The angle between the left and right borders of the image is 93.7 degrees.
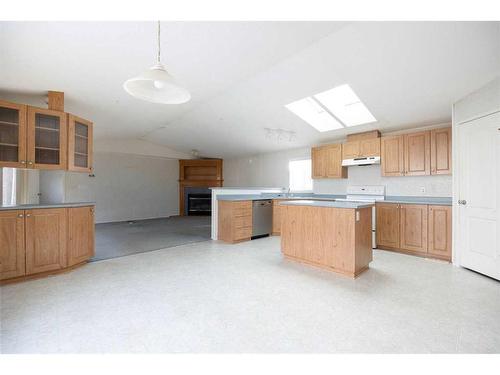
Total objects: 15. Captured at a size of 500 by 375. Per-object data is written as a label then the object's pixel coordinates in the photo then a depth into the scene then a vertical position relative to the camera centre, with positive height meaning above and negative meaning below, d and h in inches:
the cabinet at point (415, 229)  142.1 -26.2
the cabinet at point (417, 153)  148.6 +23.9
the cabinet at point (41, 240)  103.6 -24.8
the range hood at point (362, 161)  177.9 +21.7
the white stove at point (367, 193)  182.2 -3.9
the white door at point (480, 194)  110.9 -3.0
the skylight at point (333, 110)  165.8 +61.5
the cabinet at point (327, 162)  200.4 +23.6
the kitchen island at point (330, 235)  112.0 -24.1
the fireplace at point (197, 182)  370.0 +10.5
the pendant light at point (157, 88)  58.9 +27.5
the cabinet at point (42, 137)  110.5 +26.4
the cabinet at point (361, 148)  179.5 +32.0
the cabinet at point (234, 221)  185.5 -26.2
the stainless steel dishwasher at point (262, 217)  200.5 -25.5
